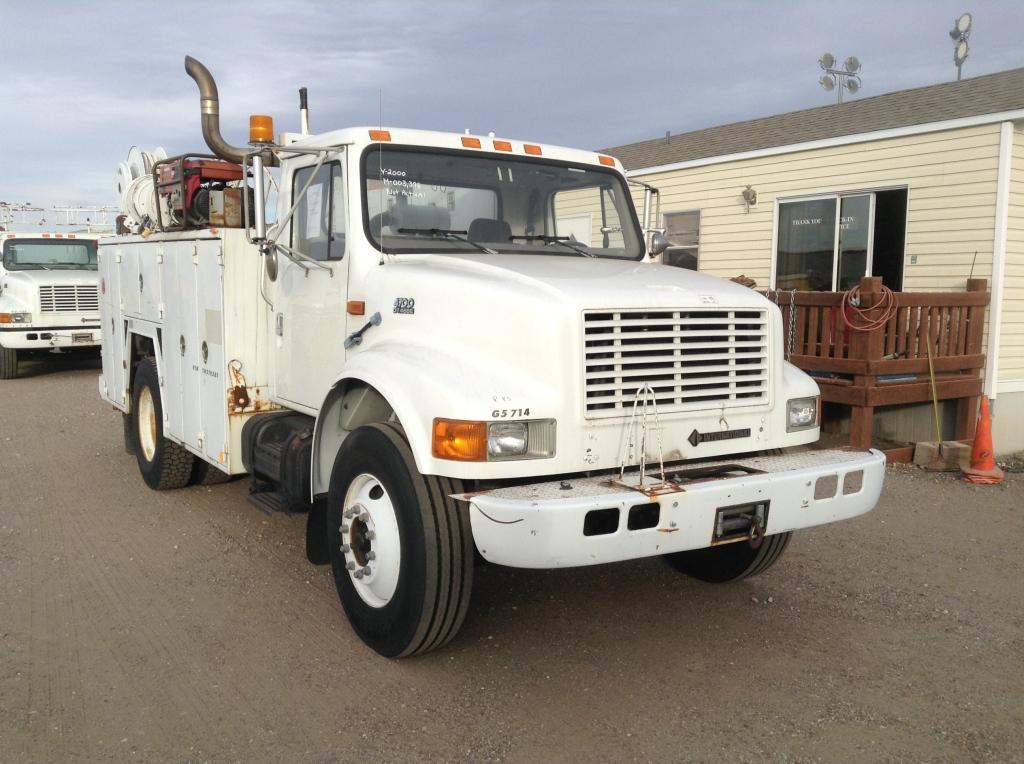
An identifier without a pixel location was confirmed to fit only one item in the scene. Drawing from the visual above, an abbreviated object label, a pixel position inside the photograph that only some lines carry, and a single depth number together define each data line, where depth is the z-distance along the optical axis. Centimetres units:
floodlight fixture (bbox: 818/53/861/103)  1645
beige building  891
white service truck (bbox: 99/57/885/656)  346
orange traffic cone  766
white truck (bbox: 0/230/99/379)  1416
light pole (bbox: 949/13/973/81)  1301
